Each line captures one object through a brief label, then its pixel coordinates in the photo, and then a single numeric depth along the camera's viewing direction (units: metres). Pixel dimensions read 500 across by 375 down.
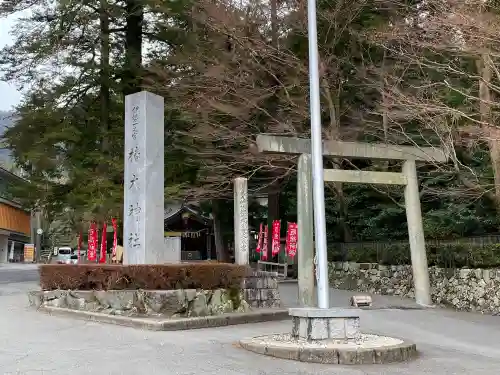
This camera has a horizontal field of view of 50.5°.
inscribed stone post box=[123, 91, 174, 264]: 11.20
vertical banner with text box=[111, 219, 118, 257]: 18.43
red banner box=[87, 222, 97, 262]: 20.55
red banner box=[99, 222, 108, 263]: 21.44
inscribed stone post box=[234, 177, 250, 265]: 14.34
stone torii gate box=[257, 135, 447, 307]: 13.86
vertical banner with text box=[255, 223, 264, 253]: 24.21
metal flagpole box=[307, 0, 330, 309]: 8.23
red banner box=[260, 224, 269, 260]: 23.46
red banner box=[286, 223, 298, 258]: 21.75
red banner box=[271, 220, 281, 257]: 21.98
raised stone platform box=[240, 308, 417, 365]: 7.12
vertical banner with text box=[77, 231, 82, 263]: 21.28
